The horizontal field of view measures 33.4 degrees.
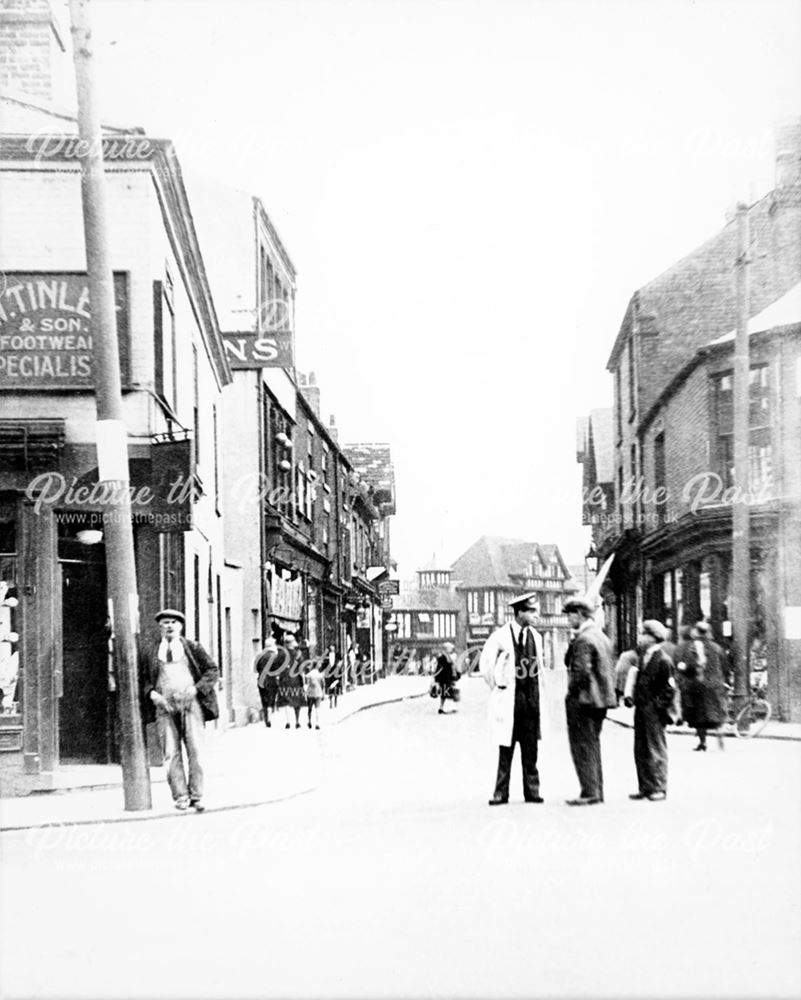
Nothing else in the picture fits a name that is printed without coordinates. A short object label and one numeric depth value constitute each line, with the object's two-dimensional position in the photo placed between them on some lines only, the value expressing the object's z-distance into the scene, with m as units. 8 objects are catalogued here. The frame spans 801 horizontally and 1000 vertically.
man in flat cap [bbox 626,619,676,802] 8.31
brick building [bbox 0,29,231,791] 10.18
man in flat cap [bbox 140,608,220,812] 10.20
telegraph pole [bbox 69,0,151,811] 9.97
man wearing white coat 9.73
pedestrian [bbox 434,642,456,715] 14.65
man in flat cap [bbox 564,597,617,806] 8.98
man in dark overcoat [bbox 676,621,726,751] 8.19
